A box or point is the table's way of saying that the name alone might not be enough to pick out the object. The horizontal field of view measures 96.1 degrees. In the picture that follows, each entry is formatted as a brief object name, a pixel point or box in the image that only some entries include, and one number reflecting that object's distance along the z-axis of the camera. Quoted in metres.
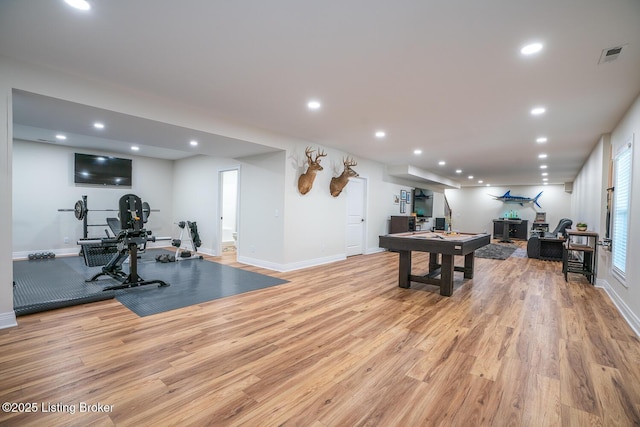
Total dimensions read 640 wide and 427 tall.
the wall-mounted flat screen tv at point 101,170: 7.05
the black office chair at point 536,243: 7.49
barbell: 5.20
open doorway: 8.85
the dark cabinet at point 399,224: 8.50
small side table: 4.82
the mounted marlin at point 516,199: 12.89
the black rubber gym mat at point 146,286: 3.52
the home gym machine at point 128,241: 4.23
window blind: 3.50
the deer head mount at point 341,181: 6.30
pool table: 3.90
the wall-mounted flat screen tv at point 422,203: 10.86
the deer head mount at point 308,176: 5.61
